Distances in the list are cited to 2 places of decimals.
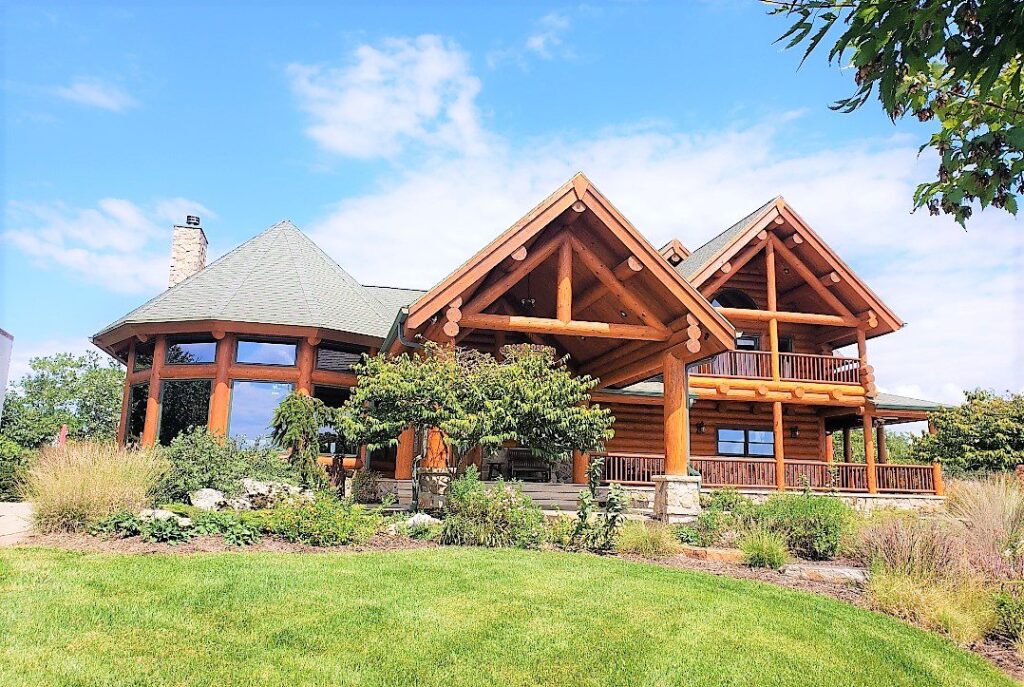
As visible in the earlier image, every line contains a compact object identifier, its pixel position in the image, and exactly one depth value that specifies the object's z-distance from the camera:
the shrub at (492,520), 9.84
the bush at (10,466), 15.47
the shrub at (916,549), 8.18
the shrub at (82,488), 9.19
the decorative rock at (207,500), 11.21
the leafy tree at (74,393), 30.91
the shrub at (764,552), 9.38
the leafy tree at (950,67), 3.57
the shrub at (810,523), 10.31
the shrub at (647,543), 9.96
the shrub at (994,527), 8.30
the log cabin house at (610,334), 13.55
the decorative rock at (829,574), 8.74
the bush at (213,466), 11.65
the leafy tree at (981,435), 20.30
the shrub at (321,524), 9.53
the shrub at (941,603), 7.03
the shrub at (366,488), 14.54
